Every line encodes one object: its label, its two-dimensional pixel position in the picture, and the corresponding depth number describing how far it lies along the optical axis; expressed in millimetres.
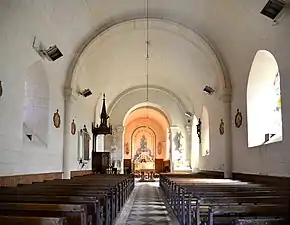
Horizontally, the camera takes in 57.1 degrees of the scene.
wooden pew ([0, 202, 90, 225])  2207
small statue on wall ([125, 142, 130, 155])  22263
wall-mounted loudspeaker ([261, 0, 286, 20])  4714
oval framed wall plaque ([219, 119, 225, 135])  8422
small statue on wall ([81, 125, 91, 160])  10016
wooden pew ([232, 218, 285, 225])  1989
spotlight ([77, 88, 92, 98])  9038
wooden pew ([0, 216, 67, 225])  1654
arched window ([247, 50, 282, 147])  6628
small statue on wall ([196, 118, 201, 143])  11648
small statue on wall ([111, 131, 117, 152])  14494
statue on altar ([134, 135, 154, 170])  19047
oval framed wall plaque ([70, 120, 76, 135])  8458
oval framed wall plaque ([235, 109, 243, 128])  7438
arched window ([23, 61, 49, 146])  6654
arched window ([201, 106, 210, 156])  11031
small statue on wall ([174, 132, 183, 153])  14716
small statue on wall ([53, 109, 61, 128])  7311
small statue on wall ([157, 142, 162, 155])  22233
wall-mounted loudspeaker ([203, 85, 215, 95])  9104
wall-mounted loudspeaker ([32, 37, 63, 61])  6036
